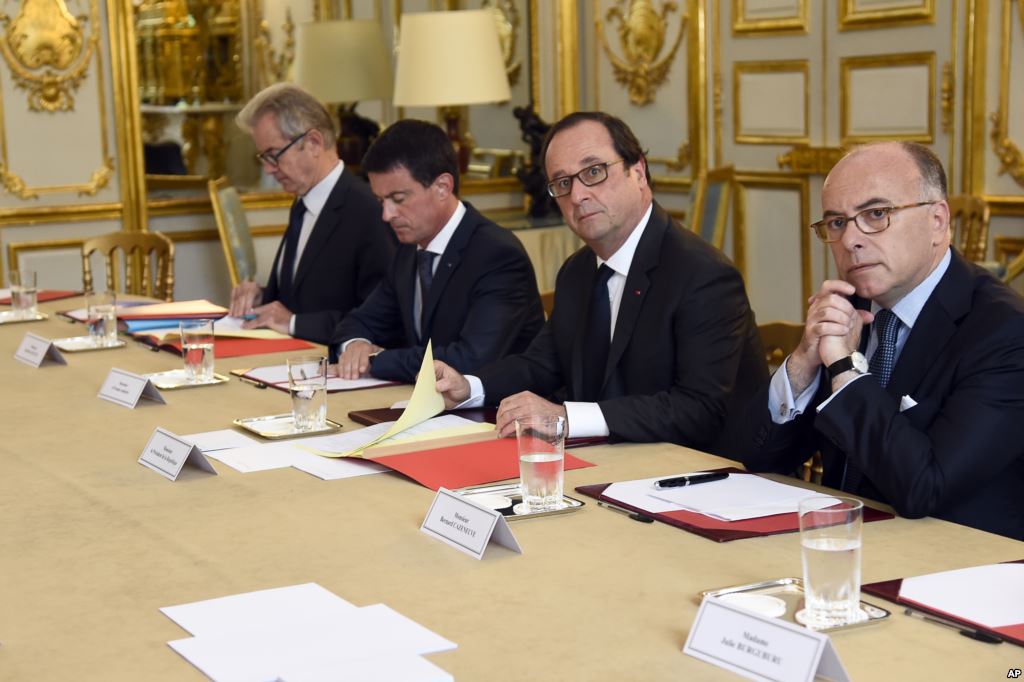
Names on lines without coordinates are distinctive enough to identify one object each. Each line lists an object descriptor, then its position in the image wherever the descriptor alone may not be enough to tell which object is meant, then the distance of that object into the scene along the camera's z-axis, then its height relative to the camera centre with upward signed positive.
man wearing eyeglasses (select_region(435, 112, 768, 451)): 2.72 -0.41
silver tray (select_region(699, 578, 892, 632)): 1.49 -0.55
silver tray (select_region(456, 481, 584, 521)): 1.96 -0.56
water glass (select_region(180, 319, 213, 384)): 3.12 -0.52
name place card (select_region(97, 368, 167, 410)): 2.90 -0.56
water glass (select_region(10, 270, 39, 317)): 4.27 -0.51
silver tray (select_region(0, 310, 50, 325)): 4.23 -0.59
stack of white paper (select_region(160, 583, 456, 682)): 1.38 -0.55
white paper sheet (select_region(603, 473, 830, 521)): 1.93 -0.56
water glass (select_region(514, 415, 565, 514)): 1.99 -0.50
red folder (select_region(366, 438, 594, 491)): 2.16 -0.57
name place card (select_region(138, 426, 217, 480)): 2.26 -0.55
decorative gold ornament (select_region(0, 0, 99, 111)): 6.61 +0.36
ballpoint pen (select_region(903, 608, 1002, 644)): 1.41 -0.55
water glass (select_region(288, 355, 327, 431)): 2.58 -0.52
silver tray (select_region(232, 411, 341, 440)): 2.55 -0.58
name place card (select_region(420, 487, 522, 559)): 1.77 -0.54
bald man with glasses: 1.98 -0.41
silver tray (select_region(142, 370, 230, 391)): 3.08 -0.58
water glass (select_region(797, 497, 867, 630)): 1.47 -0.49
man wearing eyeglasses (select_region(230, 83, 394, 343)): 4.35 -0.30
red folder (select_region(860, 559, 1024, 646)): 1.41 -0.55
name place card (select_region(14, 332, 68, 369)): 3.44 -0.56
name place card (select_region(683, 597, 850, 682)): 1.30 -0.52
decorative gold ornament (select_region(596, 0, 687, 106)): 6.85 +0.31
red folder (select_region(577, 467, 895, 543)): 1.81 -0.56
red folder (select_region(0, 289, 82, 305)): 4.73 -0.58
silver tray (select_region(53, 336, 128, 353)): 3.63 -0.58
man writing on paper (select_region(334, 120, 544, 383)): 3.45 -0.36
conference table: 1.42 -0.56
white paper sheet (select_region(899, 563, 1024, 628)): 1.48 -0.55
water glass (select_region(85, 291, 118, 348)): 3.66 -0.51
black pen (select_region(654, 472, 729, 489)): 2.07 -0.56
